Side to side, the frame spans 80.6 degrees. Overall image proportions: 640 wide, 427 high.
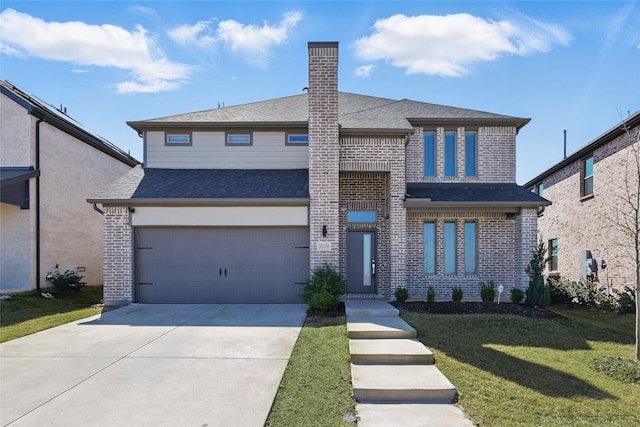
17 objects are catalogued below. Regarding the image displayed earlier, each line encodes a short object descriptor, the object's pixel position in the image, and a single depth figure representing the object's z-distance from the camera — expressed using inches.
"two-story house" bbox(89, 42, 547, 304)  416.8
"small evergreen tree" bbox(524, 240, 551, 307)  396.8
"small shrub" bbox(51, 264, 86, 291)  498.9
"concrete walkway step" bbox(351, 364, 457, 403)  184.2
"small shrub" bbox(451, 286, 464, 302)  413.0
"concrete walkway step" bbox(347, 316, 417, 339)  275.4
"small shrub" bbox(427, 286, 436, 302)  409.4
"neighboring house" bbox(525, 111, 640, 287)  474.9
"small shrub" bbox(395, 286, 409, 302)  406.9
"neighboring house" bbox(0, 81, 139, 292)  480.1
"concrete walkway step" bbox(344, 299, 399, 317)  339.6
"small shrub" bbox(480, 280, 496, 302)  412.8
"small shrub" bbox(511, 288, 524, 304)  413.4
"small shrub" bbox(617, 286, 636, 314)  425.4
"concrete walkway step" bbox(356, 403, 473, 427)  160.7
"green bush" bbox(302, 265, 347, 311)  365.7
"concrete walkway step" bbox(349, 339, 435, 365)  229.3
